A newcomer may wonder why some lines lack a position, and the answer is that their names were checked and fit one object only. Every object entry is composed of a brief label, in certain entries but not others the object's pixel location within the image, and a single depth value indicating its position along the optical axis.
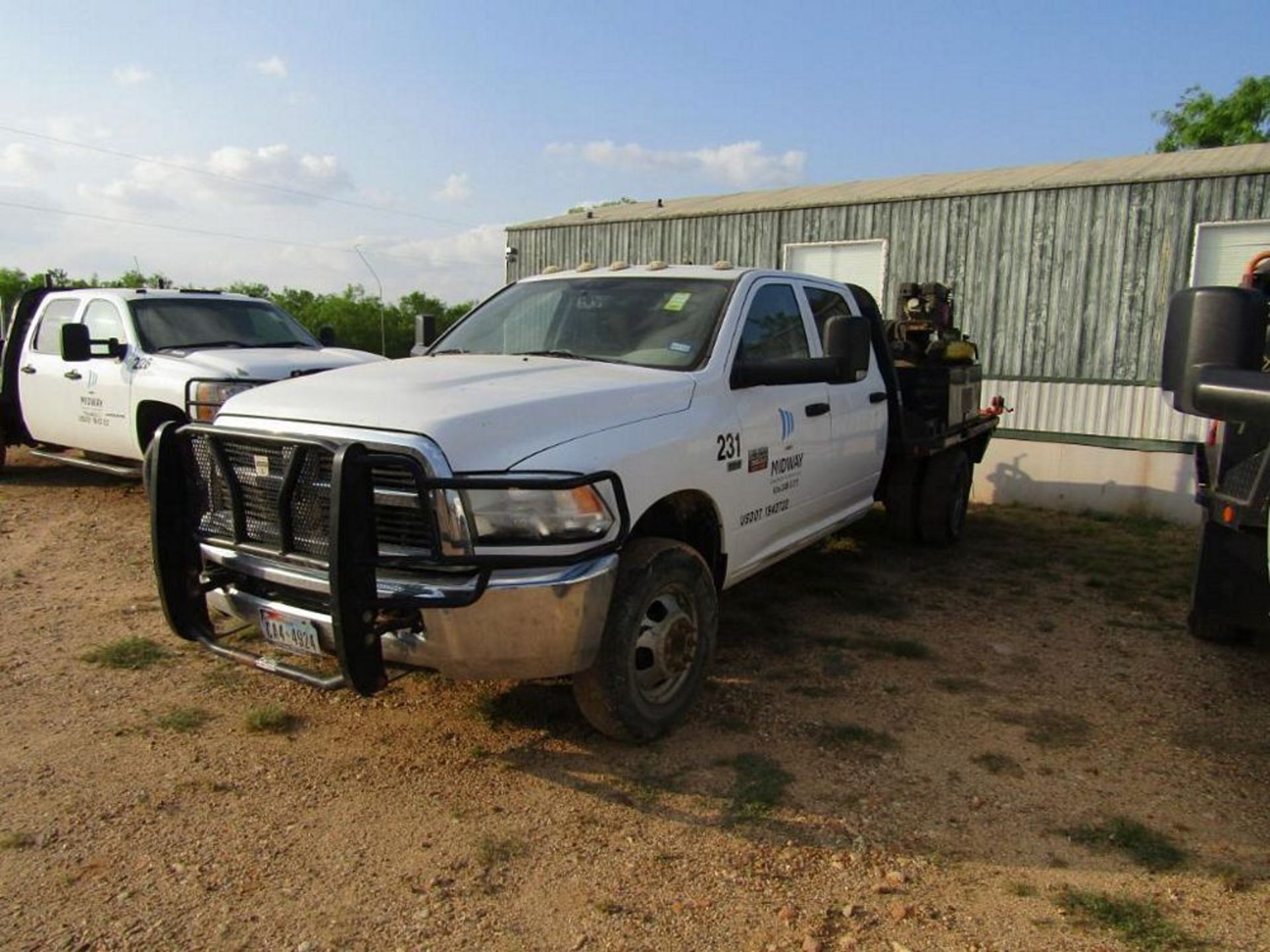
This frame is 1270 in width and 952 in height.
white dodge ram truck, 3.15
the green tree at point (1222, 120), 33.56
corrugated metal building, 10.12
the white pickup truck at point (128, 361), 7.55
